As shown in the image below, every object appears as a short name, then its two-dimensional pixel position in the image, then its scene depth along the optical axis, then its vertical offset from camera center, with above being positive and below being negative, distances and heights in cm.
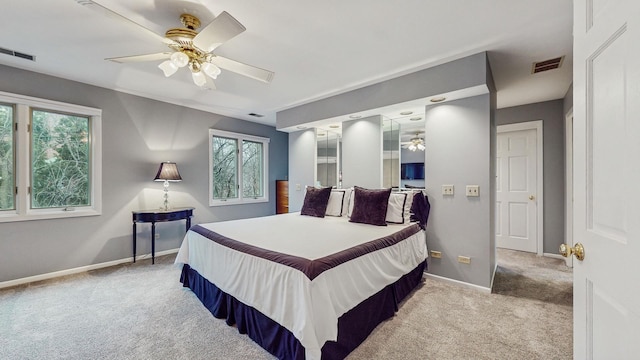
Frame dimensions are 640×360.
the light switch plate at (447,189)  305 -11
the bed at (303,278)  159 -77
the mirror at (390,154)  387 +41
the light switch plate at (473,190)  286 -11
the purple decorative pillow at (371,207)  296 -32
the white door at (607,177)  67 +1
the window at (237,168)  498 +25
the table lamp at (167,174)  388 +9
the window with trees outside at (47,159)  300 +26
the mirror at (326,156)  464 +44
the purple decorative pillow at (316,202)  360 -32
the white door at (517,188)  422 -14
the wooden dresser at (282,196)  581 -39
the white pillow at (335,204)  363 -35
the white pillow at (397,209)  305 -35
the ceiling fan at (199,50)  176 +104
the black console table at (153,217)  365 -55
